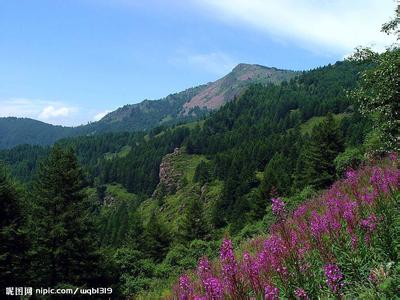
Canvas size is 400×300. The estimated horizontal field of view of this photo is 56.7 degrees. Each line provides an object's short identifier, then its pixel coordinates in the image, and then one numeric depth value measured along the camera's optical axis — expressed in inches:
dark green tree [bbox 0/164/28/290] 908.6
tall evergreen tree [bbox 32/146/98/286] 1048.2
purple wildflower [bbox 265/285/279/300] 172.2
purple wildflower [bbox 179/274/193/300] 209.8
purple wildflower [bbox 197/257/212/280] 215.5
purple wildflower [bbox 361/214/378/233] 258.5
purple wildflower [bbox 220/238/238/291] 174.4
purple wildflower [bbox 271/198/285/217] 204.5
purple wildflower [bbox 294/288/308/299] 171.0
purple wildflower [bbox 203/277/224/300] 183.0
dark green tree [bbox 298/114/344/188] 1945.1
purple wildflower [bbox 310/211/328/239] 253.1
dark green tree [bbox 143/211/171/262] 2209.6
